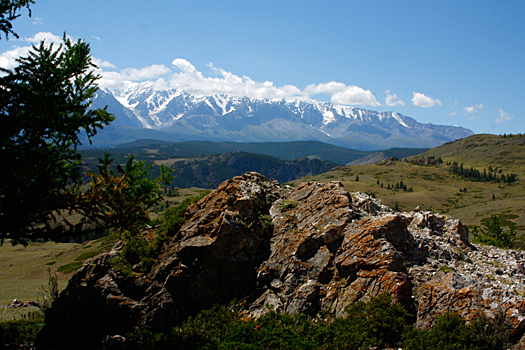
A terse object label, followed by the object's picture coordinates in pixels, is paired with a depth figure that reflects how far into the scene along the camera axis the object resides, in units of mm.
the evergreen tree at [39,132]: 10766
